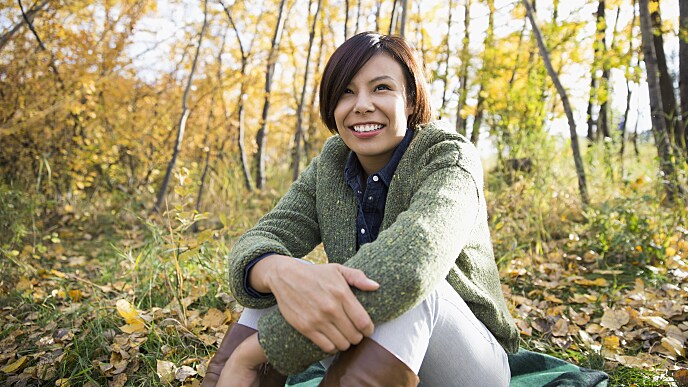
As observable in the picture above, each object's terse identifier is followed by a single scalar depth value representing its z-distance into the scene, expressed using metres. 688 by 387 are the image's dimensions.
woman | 1.00
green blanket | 1.48
